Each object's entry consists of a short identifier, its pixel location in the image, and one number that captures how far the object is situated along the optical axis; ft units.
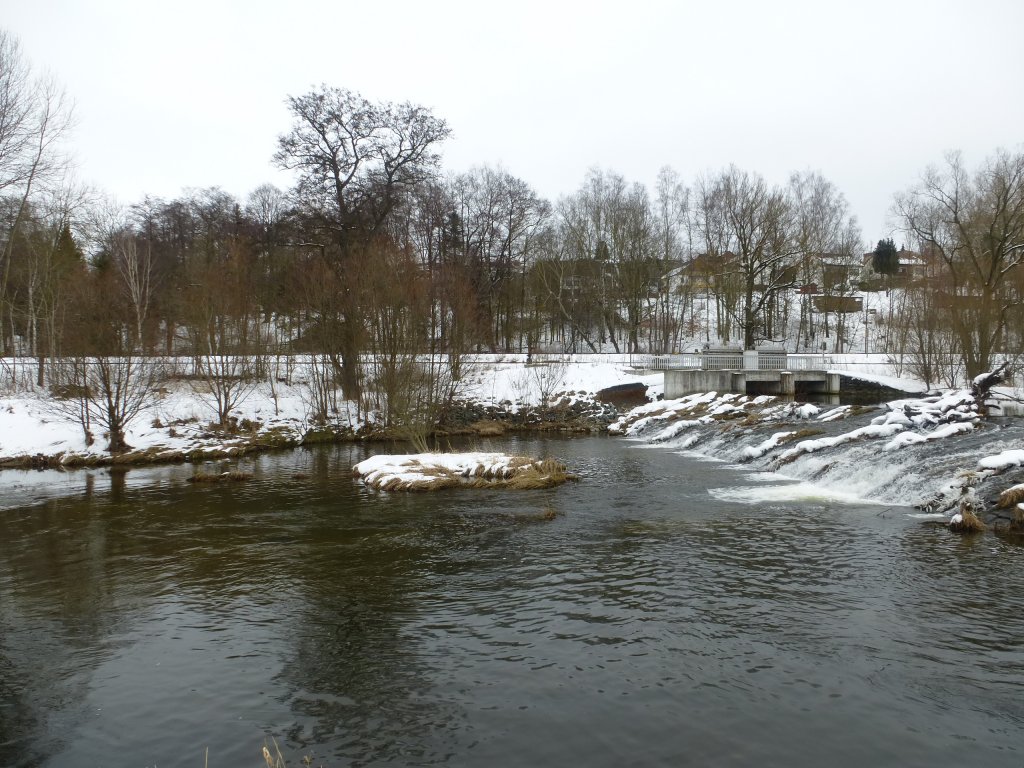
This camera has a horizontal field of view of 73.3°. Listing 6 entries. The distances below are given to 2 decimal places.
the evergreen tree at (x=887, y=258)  266.77
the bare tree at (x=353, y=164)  111.96
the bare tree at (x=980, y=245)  100.99
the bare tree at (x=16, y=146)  82.38
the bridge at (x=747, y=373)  122.52
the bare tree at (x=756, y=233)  143.01
